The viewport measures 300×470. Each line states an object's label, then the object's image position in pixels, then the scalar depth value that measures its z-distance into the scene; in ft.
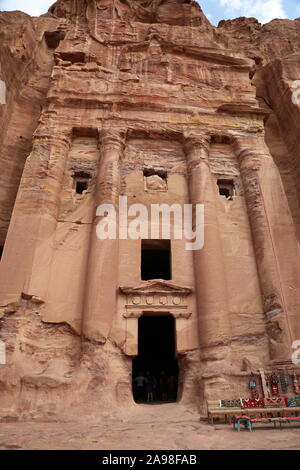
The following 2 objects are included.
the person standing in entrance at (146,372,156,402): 37.99
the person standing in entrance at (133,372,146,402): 37.17
